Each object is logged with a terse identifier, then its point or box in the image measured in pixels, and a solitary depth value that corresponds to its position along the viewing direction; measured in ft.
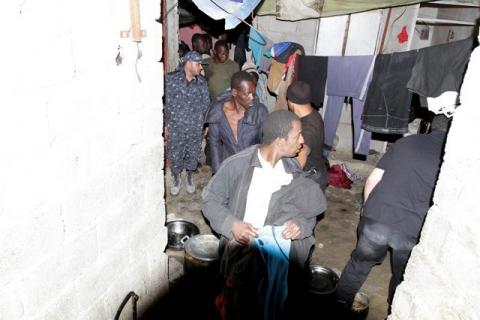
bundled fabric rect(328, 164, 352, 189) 23.70
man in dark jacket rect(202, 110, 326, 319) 9.71
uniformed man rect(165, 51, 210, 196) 18.52
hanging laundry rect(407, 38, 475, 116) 12.76
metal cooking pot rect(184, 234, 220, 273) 12.53
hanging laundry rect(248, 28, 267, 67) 25.04
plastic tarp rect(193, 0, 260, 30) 17.44
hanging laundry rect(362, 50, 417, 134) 17.53
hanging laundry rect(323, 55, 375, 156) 19.56
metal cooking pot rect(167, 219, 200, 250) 15.67
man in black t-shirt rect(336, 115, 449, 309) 10.51
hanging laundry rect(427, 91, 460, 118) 10.63
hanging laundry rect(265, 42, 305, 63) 22.99
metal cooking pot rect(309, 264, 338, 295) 12.69
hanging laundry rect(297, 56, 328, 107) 21.35
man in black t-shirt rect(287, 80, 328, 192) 13.93
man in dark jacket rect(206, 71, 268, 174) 16.16
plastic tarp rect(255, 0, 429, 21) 21.54
